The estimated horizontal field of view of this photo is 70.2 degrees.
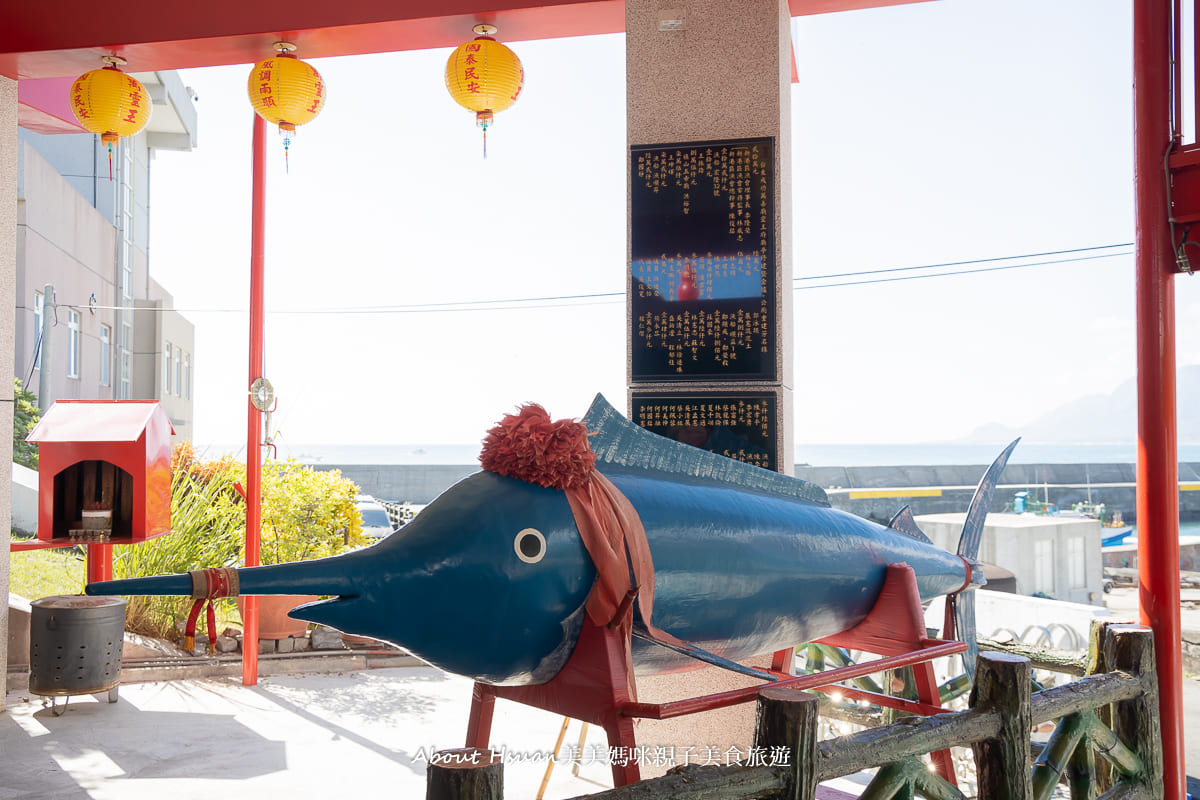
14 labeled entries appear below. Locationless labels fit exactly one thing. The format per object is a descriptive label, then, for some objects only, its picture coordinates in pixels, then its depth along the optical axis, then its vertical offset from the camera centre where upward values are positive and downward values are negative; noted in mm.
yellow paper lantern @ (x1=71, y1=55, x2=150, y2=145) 3668 +1415
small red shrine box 4027 -219
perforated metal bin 3711 -961
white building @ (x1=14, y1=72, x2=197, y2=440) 10438 +2221
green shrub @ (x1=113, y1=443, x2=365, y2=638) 4891 -620
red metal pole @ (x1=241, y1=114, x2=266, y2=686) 4309 +69
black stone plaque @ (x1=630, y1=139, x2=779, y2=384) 2926 +565
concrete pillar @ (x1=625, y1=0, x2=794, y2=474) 2957 +1227
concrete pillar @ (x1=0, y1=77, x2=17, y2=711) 3850 +621
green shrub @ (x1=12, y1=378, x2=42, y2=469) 10148 +55
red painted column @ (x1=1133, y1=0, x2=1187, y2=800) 2449 +151
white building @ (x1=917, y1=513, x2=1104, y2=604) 9906 -1482
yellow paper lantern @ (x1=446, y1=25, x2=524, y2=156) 3428 +1431
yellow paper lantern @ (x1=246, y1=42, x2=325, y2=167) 3639 +1459
